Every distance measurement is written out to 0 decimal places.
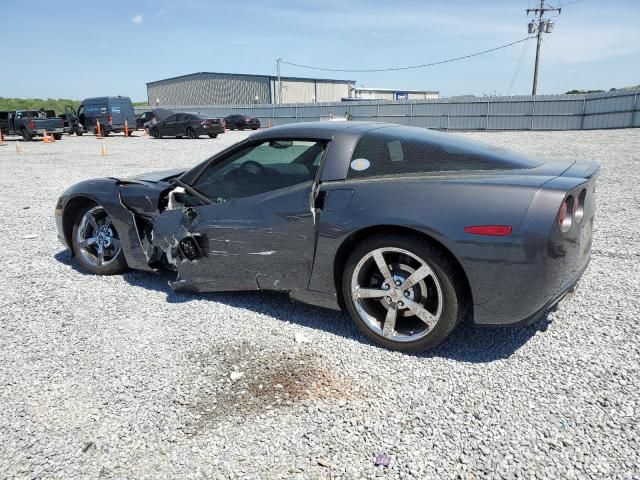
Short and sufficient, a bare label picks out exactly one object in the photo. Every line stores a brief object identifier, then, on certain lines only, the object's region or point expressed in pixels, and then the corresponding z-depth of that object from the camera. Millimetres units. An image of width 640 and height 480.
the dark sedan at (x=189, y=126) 23734
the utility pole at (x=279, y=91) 55562
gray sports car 2586
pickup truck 25016
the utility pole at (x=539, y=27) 39594
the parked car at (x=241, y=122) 31688
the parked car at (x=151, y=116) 26128
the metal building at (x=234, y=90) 55219
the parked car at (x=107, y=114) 26781
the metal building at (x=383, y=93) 71312
